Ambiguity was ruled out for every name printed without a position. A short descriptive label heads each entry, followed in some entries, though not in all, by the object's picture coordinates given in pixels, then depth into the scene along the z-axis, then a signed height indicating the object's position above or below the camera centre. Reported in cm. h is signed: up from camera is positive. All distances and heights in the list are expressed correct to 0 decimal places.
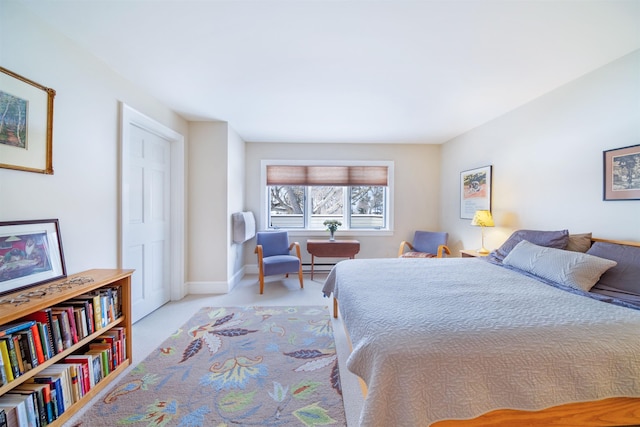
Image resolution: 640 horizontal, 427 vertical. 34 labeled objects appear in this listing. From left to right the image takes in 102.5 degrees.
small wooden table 406 -58
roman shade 445 +64
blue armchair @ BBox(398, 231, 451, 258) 381 -53
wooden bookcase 114 -44
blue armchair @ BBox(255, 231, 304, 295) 345 -65
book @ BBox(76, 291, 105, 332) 158 -60
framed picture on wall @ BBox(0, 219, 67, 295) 131 -24
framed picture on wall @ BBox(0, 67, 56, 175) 134 +49
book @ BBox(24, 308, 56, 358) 129 -55
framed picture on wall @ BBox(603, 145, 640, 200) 185 +29
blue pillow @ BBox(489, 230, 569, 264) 210 -24
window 447 +28
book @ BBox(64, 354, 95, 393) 148 -91
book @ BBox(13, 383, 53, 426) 122 -89
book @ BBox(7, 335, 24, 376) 114 -63
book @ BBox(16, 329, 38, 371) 118 -64
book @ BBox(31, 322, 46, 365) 122 -63
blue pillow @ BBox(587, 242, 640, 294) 157 -36
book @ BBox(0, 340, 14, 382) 109 -65
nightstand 299 -50
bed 98 -59
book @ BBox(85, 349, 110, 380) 160 -94
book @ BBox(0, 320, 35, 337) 112 -53
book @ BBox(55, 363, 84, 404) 140 -94
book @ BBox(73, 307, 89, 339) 148 -64
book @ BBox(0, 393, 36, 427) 113 -86
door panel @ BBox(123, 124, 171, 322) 248 -10
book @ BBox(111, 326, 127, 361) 180 -88
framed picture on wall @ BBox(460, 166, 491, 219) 330 +29
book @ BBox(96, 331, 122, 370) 172 -89
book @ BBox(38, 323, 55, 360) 127 -64
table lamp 302 -10
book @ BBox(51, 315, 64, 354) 133 -65
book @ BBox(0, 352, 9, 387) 108 -69
